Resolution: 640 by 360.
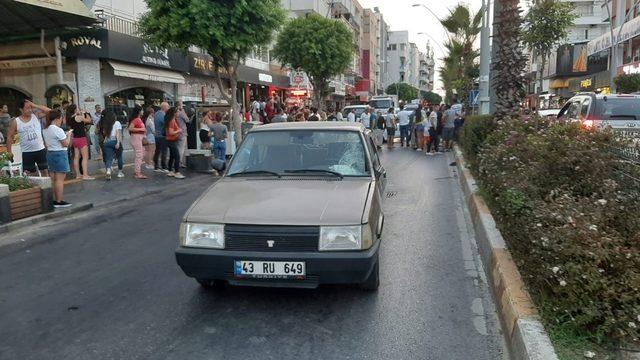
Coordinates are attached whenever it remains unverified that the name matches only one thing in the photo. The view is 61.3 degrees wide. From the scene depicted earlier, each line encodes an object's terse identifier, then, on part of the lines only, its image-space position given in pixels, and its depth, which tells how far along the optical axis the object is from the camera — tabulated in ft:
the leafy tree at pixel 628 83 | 85.97
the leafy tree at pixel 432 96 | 422.00
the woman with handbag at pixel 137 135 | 41.75
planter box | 26.84
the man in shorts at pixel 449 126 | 67.07
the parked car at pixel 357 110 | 89.71
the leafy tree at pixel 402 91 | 315.06
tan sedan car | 14.30
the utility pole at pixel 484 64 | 55.67
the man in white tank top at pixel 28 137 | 31.68
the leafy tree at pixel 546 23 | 59.00
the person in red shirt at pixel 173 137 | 43.60
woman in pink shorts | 38.96
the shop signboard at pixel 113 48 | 55.42
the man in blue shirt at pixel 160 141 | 45.14
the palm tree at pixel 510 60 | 38.78
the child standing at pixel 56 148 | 29.14
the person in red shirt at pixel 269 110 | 76.92
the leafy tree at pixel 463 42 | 112.78
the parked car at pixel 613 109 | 37.47
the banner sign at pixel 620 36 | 105.66
